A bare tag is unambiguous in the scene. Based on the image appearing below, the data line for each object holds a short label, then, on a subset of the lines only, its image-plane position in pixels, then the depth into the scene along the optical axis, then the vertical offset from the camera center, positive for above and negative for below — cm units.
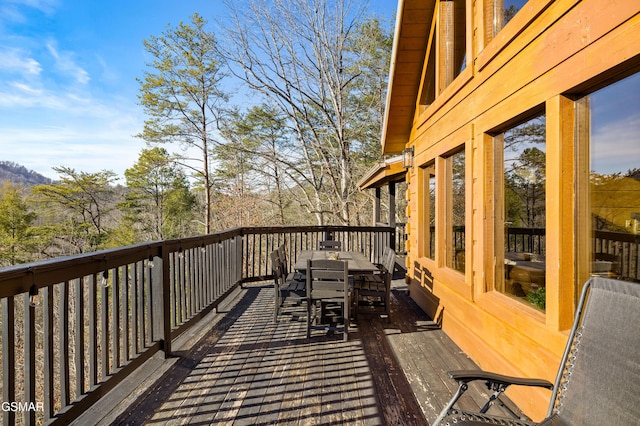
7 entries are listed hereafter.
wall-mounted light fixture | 549 +89
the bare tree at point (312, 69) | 1255 +570
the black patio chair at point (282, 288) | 396 -93
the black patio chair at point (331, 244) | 614 -59
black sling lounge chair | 137 -71
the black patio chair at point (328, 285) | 354 -79
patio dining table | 390 -66
